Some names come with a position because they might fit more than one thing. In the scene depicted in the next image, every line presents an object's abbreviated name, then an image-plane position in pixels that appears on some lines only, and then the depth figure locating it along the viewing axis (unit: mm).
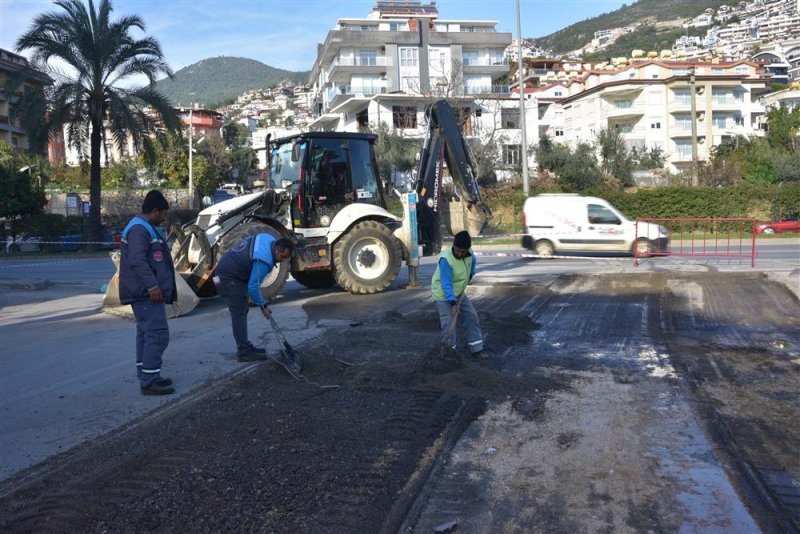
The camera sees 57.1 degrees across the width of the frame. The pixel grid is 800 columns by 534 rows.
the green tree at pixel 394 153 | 44156
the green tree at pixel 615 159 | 48188
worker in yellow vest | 8312
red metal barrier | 22047
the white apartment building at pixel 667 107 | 61781
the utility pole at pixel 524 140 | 32062
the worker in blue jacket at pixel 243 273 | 8219
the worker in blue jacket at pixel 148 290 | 7035
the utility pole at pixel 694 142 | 40006
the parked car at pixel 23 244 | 34238
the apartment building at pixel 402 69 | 55188
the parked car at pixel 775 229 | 29562
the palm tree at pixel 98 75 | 29094
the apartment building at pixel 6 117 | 59969
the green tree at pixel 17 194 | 35197
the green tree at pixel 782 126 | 58562
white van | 21391
